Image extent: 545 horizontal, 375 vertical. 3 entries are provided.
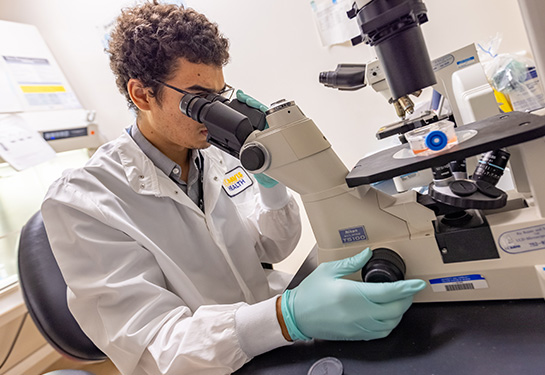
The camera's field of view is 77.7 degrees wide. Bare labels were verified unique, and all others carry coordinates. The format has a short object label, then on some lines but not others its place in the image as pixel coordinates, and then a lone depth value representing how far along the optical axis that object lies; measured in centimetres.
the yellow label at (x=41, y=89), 227
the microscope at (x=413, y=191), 53
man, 64
